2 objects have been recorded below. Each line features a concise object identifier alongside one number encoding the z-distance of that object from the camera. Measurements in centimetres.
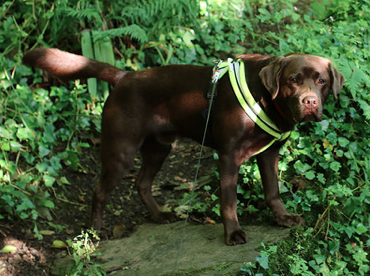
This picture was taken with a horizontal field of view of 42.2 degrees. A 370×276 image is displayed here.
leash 338
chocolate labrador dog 309
